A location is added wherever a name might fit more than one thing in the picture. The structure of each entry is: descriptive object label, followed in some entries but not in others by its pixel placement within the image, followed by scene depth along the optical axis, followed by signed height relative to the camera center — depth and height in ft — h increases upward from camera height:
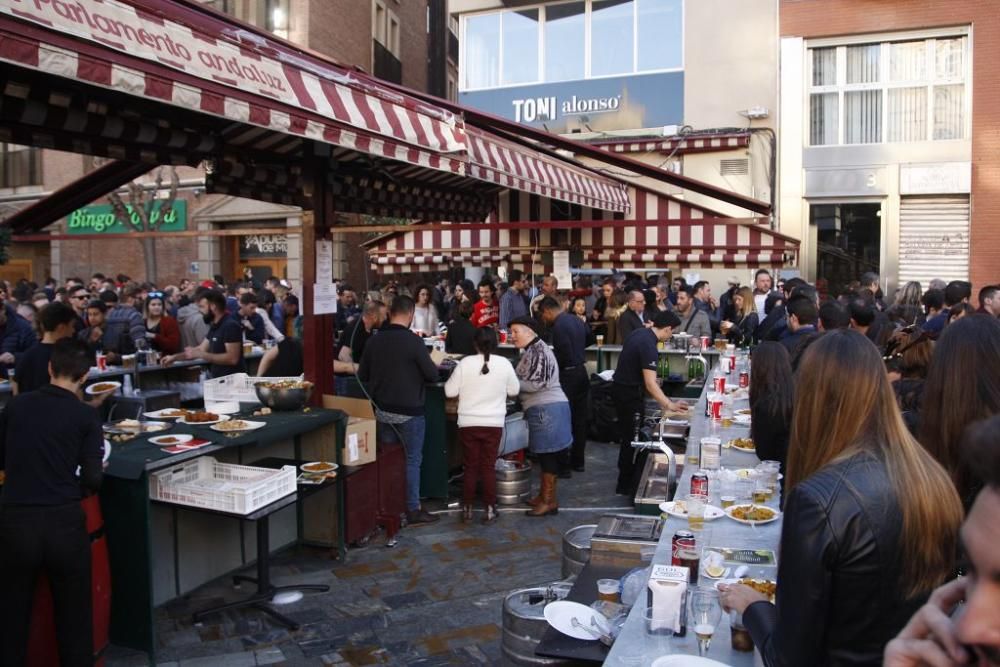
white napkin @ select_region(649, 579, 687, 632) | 9.46 -3.74
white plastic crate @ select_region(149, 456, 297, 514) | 16.61 -4.24
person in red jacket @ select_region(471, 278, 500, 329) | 43.27 -1.25
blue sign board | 61.21 +14.35
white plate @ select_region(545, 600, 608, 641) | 10.43 -4.39
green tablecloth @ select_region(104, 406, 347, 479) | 15.81 -3.41
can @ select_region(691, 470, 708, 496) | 13.98 -3.47
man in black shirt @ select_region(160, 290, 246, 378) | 32.94 -2.31
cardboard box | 21.67 -3.90
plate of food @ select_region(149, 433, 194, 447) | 17.46 -3.35
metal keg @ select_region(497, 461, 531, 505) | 25.90 -6.39
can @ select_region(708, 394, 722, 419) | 21.47 -3.28
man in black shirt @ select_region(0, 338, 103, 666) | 13.21 -3.56
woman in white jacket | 23.82 -3.27
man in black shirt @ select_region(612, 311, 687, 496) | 26.50 -3.39
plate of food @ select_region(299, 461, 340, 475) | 19.94 -4.52
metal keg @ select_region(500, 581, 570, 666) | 11.77 -4.98
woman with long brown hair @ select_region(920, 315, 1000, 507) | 10.07 -1.30
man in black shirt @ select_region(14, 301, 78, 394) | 20.52 -1.61
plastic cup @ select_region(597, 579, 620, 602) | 11.35 -4.29
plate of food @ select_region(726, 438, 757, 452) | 18.66 -3.73
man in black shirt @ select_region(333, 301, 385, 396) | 29.66 -2.14
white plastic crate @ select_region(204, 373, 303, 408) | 22.47 -2.86
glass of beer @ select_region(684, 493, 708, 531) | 13.15 -3.73
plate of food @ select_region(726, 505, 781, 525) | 13.29 -3.83
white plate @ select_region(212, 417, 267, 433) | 18.58 -3.29
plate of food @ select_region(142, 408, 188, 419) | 20.42 -3.24
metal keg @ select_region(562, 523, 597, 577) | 14.46 -4.76
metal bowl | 21.02 -2.88
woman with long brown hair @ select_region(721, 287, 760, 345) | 39.22 -1.88
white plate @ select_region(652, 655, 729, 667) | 8.26 -3.86
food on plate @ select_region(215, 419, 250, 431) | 18.70 -3.25
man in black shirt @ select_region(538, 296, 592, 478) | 29.53 -2.99
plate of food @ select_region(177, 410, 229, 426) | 19.72 -3.26
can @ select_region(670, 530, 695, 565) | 11.00 -3.51
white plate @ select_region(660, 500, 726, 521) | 13.60 -3.84
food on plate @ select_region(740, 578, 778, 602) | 9.81 -3.73
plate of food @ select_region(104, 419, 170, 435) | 18.19 -3.21
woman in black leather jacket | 6.95 -2.30
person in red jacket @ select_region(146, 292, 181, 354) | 35.32 -1.94
